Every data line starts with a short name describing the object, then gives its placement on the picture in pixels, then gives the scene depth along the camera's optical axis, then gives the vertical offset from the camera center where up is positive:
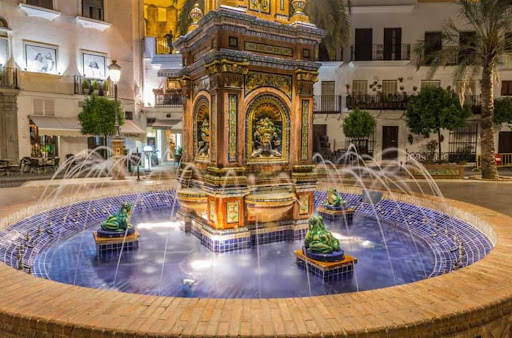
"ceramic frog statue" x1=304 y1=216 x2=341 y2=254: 5.82 -1.44
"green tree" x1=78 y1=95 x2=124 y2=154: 20.98 +1.61
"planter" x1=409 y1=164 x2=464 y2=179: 17.59 -1.17
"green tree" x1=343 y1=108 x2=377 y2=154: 24.14 +1.32
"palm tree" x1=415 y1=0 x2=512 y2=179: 16.89 +4.14
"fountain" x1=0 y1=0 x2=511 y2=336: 3.53 -1.41
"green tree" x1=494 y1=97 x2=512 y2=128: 25.78 +2.33
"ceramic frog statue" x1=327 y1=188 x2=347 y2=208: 9.25 -1.30
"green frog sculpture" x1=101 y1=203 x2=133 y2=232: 6.82 -1.35
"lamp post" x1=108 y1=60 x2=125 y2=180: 16.78 -0.59
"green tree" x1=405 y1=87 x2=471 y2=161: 22.88 +2.12
